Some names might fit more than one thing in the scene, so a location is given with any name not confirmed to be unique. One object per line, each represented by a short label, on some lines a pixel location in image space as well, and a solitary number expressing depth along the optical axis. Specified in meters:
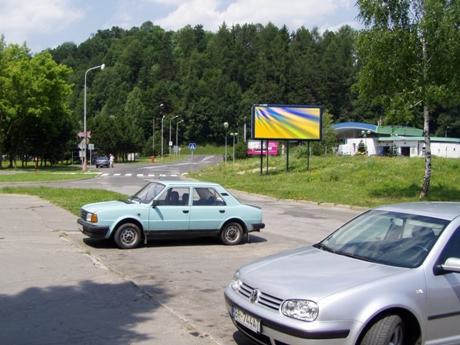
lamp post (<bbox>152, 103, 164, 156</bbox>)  121.05
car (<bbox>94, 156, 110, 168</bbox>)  72.19
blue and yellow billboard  41.28
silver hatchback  4.64
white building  69.25
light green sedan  11.66
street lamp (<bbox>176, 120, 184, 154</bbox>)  157.12
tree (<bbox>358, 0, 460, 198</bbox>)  23.64
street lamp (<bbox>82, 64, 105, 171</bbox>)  55.29
